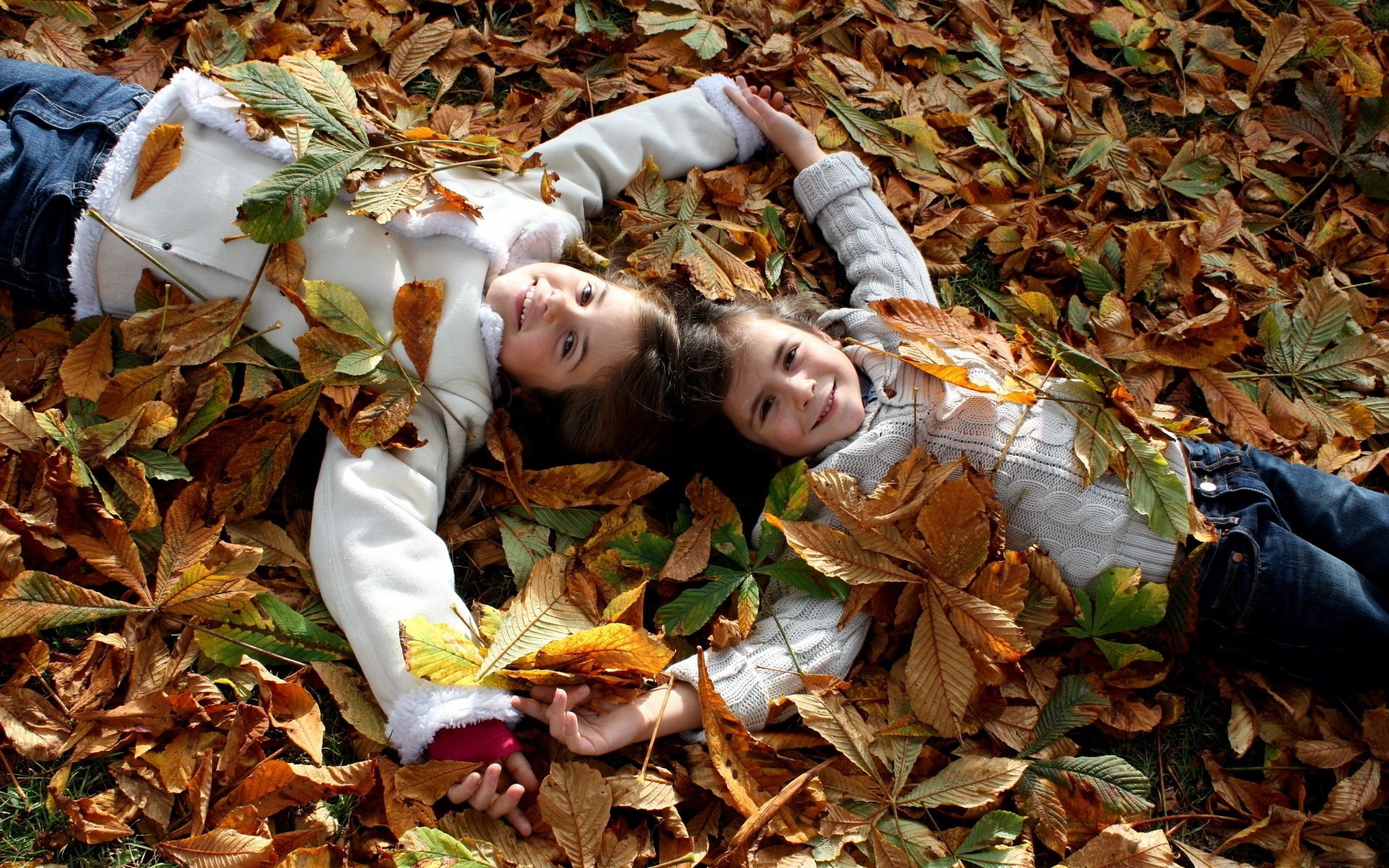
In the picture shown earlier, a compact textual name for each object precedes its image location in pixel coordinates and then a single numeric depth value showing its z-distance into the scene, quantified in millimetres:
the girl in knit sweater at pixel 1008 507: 1801
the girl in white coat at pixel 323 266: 1958
